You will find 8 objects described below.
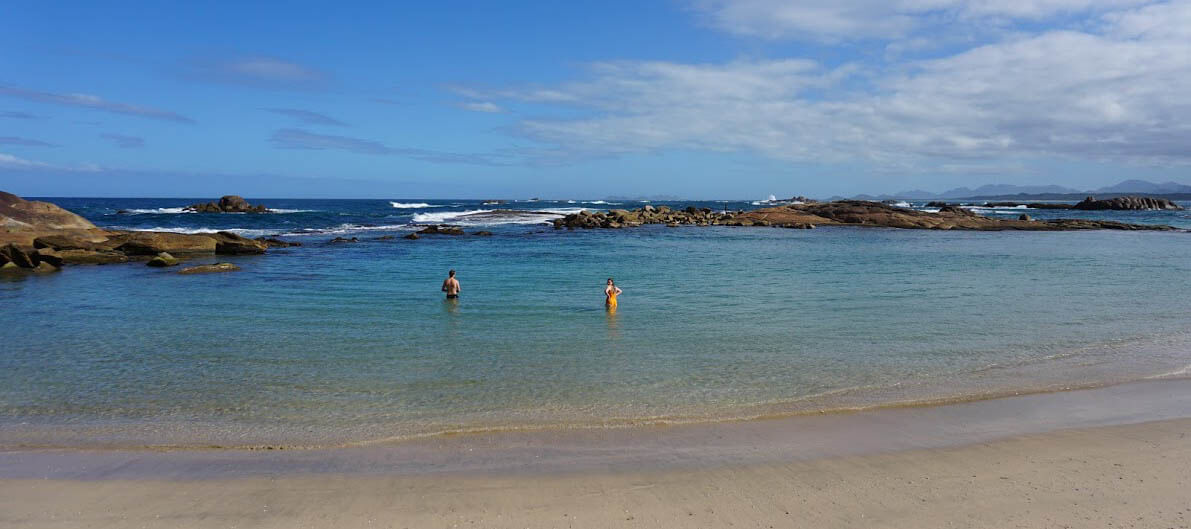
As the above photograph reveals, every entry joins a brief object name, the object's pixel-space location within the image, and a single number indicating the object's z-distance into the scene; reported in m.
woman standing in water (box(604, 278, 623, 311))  15.75
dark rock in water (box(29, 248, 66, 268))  24.66
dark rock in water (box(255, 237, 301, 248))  36.62
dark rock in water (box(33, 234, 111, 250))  27.22
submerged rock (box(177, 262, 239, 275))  23.48
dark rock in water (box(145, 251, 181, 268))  25.61
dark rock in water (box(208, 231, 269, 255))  31.14
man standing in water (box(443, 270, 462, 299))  17.56
